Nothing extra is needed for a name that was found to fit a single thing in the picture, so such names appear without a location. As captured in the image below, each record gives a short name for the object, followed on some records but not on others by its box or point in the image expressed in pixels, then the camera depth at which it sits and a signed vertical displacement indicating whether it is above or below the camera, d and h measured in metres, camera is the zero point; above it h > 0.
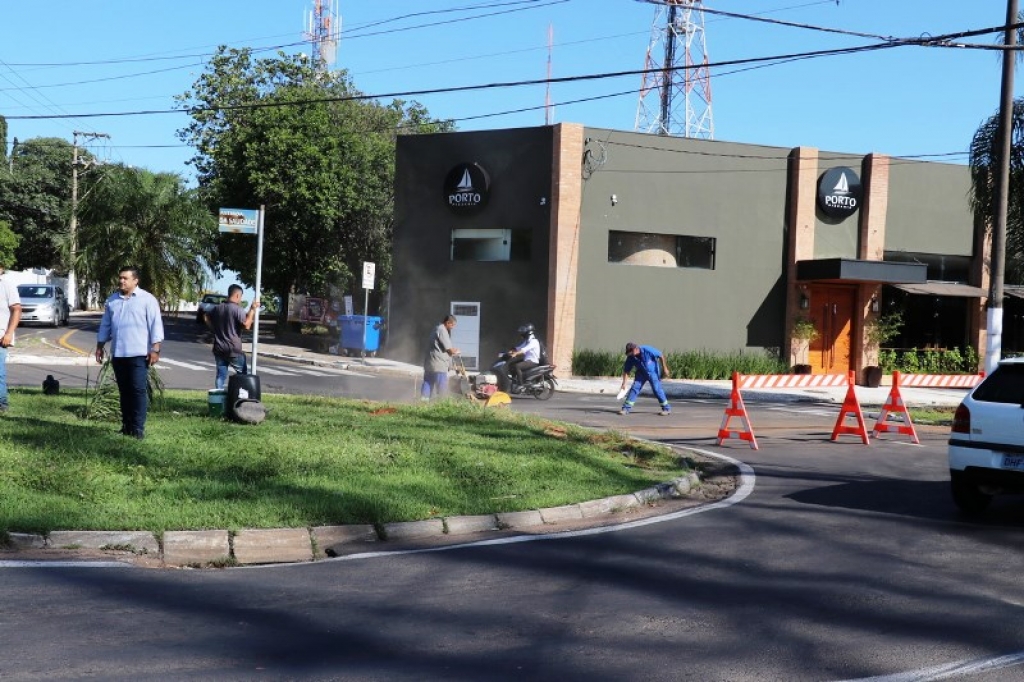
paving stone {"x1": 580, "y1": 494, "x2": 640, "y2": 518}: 9.76 -1.82
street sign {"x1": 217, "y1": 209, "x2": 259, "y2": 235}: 15.46 +1.10
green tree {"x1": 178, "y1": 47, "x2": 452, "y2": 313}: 40.78 +5.24
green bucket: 13.03 -1.35
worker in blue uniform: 19.41 -0.98
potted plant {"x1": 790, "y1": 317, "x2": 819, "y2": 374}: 32.19 -0.46
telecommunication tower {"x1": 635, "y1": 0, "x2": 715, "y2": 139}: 36.75 +8.73
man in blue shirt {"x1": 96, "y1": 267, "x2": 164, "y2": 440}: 10.71 -0.56
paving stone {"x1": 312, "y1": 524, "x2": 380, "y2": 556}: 8.01 -1.83
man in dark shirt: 15.40 -0.57
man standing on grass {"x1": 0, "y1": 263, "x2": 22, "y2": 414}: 12.05 -0.32
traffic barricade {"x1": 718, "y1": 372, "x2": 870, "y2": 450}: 15.80 -1.27
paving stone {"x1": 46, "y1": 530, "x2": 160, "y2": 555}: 7.39 -1.77
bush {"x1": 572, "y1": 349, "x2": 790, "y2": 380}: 30.00 -1.37
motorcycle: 22.66 -1.56
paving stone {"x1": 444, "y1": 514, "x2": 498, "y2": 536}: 8.74 -1.83
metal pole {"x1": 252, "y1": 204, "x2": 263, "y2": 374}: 15.27 +0.71
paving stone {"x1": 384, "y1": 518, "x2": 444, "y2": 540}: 8.40 -1.82
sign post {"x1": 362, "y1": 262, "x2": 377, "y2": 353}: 32.56 +0.78
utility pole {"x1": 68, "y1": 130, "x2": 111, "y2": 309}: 54.28 +3.32
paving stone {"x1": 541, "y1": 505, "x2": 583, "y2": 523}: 9.38 -1.83
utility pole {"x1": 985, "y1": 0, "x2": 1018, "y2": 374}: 20.19 +2.60
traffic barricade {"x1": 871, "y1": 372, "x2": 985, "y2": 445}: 16.95 -1.56
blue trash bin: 34.88 -1.11
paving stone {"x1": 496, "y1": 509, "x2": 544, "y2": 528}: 9.06 -1.83
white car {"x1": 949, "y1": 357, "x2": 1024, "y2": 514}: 9.24 -0.98
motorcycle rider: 22.55 -1.03
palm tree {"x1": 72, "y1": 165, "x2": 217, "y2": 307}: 46.50 +2.71
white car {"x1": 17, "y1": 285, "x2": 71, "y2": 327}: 43.47 -0.81
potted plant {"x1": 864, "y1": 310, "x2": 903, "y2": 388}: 33.03 -0.17
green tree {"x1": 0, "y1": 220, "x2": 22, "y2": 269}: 59.16 +2.26
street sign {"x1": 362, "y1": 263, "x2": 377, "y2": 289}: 32.56 +0.78
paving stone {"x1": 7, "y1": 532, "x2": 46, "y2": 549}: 7.24 -1.76
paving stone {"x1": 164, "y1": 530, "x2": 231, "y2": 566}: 7.45 -1.82
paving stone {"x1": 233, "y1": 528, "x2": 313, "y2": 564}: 7.60 -1.84
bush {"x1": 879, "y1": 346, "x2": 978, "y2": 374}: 33.81 -1.03
